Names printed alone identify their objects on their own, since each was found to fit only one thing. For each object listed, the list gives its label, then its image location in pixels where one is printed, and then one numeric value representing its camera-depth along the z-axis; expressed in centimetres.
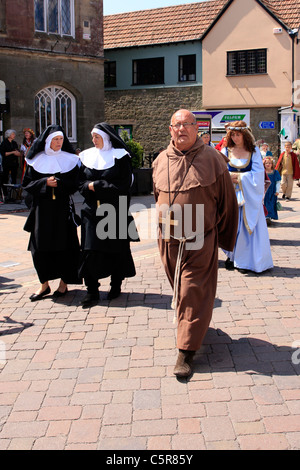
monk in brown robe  461
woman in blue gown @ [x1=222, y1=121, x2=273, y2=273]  761
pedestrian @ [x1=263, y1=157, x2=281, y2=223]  1188
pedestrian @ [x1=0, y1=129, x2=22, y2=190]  1546
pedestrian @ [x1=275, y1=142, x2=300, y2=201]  1675
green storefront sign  2774
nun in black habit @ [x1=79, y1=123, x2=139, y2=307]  629
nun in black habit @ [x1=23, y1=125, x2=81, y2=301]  644
